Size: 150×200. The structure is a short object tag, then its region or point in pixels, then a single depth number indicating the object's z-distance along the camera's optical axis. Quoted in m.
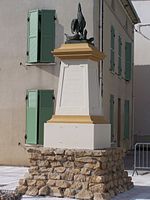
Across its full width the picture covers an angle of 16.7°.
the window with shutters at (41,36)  15.19
